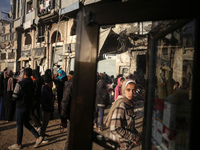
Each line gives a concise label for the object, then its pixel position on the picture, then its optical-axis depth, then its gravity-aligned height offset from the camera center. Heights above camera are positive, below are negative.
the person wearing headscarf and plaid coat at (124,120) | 1.51 -0.58
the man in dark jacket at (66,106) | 2.74 -0.75
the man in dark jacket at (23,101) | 3.04 -0.75
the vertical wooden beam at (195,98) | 0.78 -0.15
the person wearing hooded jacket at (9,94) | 4.67 -0.92
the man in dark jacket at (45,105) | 3.38 -0.89
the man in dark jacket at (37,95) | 4.12 -0.84
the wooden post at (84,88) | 0.98 -0.13
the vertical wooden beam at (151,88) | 1.58 -0.20
